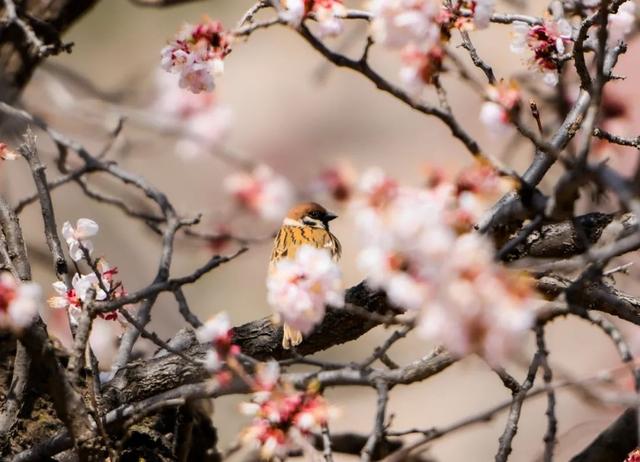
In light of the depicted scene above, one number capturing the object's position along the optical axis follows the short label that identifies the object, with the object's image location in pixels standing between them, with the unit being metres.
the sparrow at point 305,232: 9.23
